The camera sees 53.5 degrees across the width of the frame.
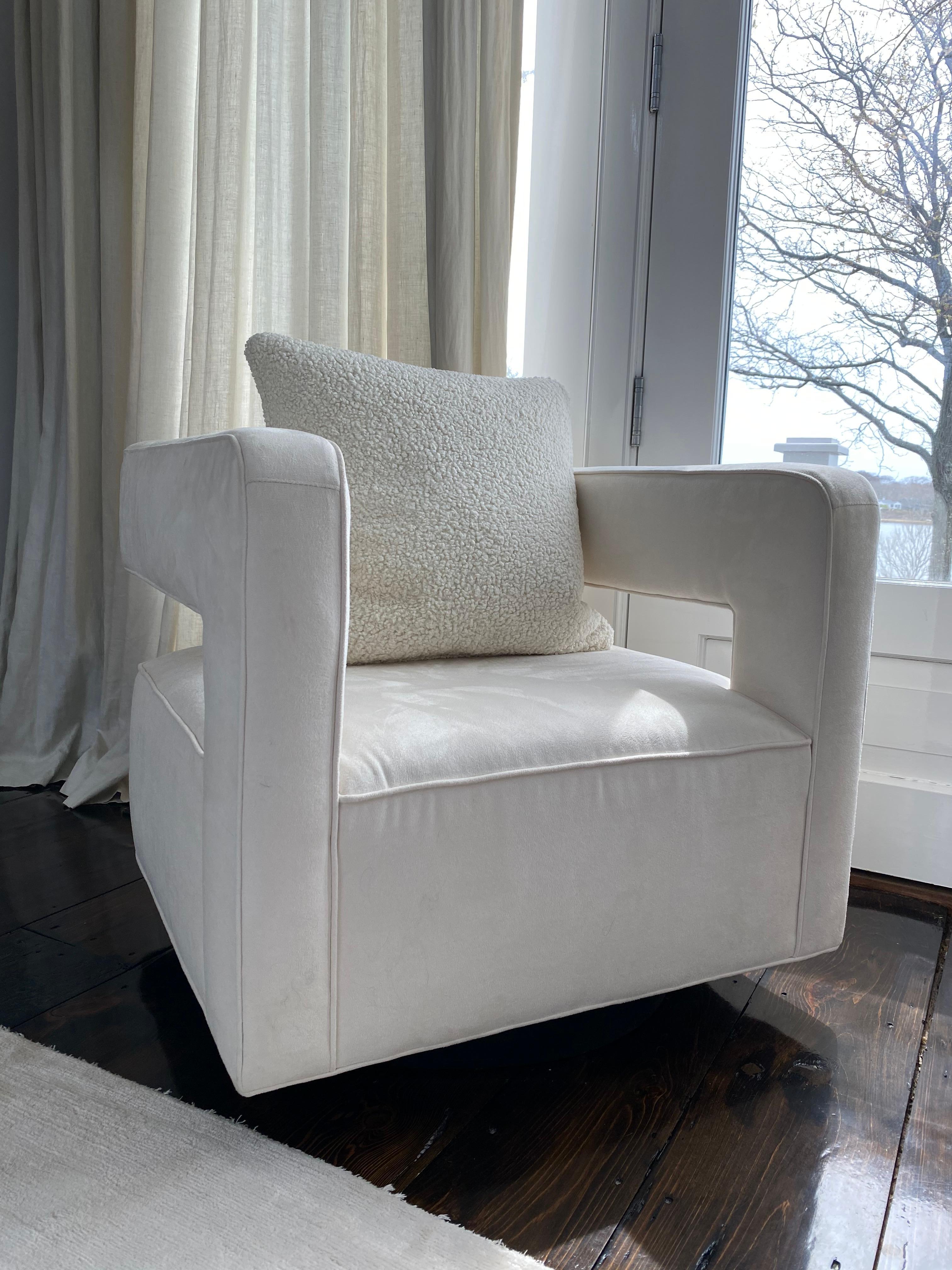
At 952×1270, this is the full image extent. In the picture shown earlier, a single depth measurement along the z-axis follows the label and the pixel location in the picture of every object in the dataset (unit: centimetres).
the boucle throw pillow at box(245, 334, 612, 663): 119
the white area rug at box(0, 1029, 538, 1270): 77
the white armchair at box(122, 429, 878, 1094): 80
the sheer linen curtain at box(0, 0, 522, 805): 176
